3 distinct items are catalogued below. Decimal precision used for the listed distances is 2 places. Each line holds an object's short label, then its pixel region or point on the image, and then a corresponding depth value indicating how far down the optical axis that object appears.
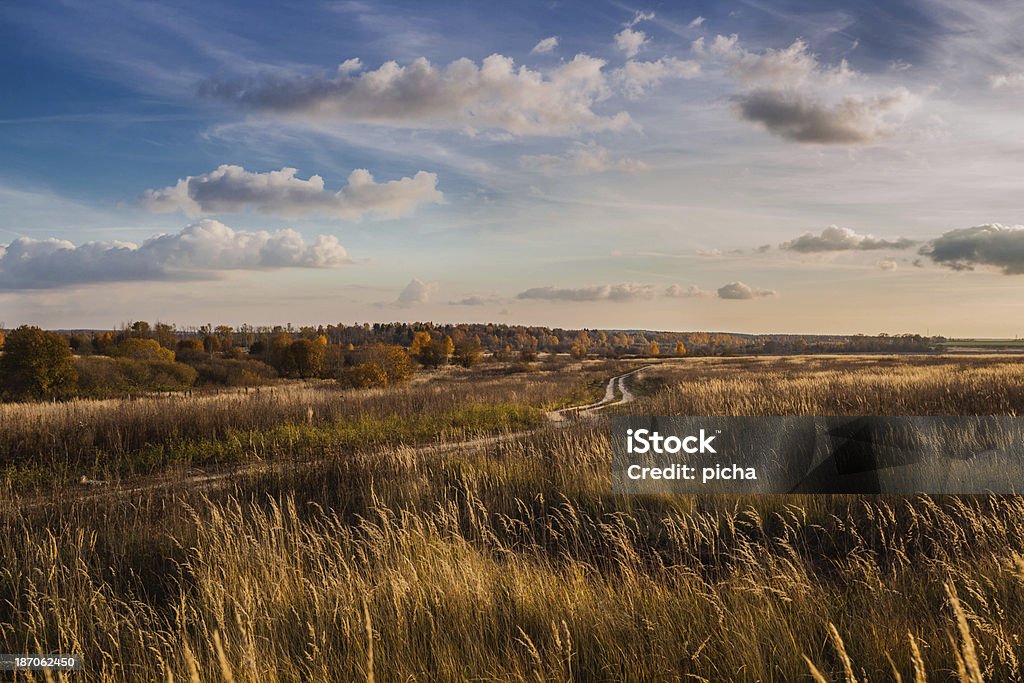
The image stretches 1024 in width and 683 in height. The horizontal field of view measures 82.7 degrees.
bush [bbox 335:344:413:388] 41.12
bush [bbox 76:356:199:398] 41.41
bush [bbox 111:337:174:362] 56.50
